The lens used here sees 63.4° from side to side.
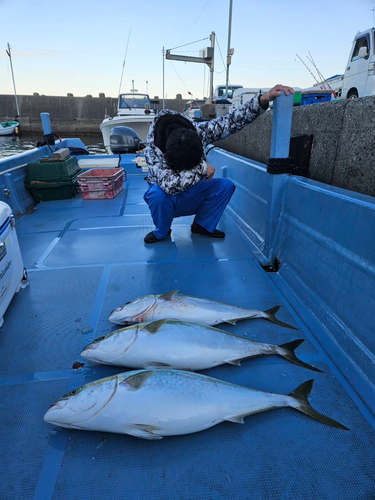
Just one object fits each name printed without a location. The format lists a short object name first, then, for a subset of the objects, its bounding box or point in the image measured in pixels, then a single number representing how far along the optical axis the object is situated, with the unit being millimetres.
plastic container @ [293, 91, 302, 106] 5183
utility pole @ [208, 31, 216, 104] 15868
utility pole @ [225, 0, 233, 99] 15367
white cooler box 1969
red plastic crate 5199
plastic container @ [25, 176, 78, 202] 5195
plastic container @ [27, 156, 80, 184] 5184
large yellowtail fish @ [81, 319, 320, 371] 1615
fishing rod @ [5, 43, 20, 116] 33219
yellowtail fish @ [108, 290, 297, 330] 1970
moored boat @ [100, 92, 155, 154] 13531
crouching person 2902
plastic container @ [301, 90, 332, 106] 10984
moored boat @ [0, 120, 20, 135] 33156
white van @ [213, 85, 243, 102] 23444
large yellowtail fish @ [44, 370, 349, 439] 1284
